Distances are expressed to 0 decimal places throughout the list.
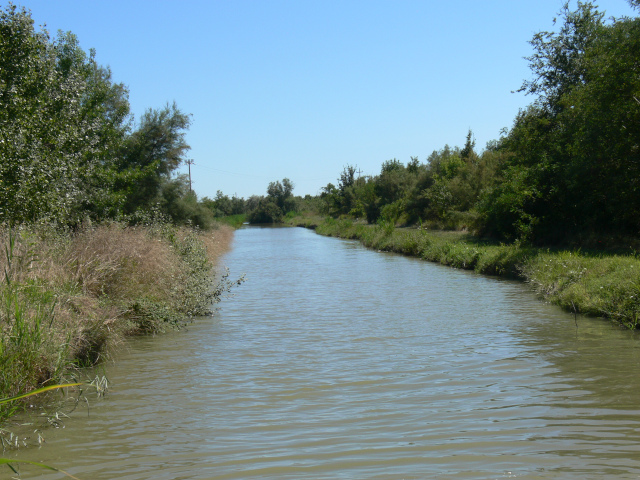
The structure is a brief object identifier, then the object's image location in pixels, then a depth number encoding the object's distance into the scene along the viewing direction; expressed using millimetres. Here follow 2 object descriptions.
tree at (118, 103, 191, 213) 30422
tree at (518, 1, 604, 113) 26391
